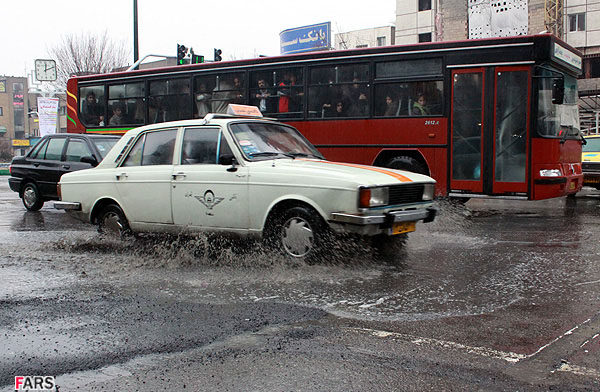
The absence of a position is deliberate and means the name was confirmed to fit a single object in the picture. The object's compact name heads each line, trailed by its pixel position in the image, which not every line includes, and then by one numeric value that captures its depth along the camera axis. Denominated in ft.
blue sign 150.30
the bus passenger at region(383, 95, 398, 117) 38.10
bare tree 140.87
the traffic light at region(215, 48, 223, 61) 75.84
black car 40.19
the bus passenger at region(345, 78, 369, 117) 39.17
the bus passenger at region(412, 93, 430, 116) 37.37
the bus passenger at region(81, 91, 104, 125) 53.57
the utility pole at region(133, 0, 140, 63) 79.05
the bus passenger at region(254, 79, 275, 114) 42.75
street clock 103.40
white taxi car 20.22
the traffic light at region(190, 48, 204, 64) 71.36
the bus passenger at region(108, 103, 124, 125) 51.55
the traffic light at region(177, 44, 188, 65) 70.33
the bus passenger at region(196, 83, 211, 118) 45.60
